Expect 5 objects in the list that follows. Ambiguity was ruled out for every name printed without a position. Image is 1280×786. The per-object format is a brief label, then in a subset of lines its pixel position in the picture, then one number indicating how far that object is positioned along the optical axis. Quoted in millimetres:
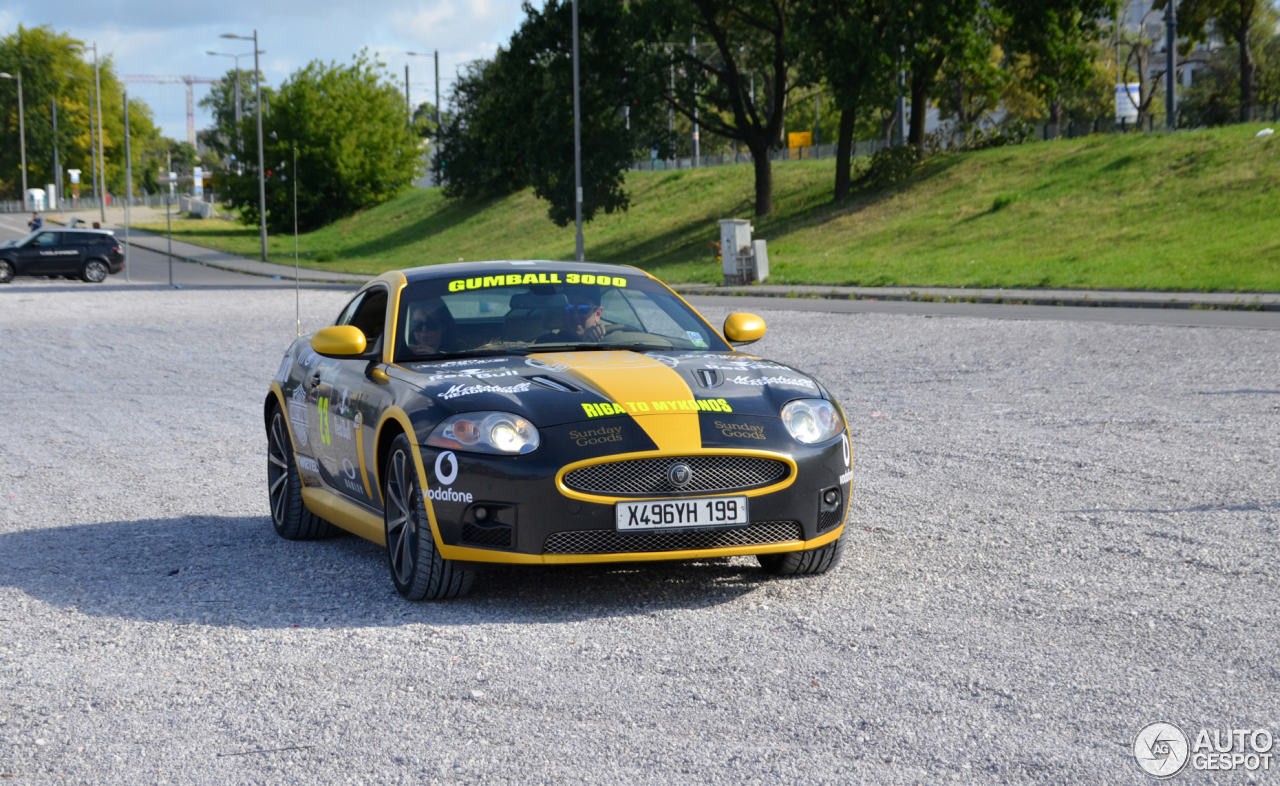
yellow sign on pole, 78875
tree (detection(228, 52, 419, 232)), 76062
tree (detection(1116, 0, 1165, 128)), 66512
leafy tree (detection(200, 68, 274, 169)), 155875
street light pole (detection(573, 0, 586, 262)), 43241
